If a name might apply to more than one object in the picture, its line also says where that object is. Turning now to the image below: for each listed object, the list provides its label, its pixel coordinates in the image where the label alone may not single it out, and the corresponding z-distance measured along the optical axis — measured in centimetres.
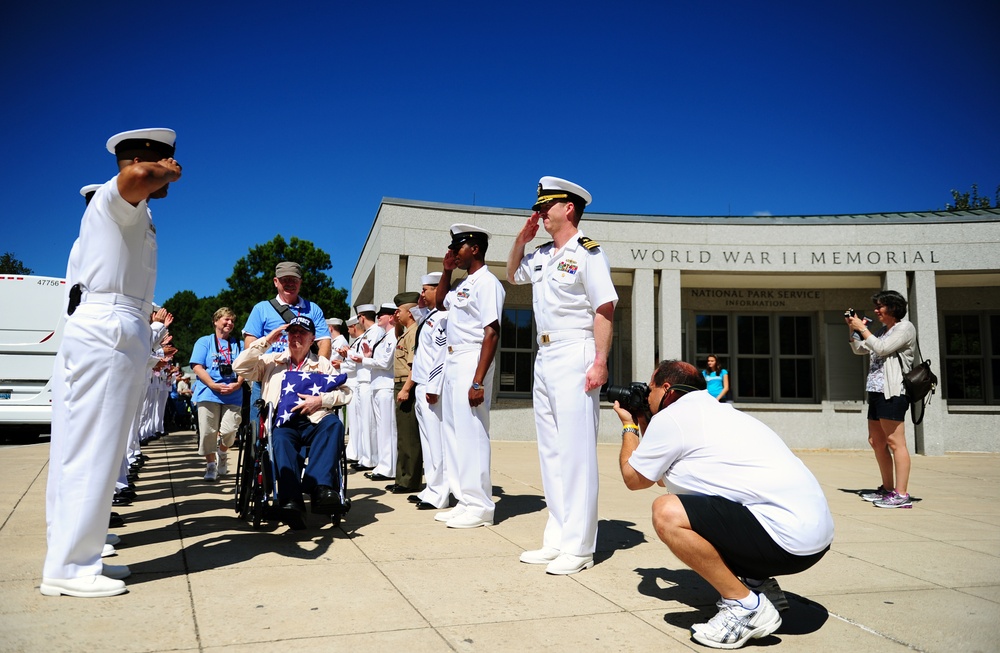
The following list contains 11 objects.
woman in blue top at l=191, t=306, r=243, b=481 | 714
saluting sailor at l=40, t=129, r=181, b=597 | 332
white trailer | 1258
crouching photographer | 291
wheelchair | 453
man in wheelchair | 454
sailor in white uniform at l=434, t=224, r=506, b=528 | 529
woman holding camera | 671
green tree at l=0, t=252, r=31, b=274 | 4125
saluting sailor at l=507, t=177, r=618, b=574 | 419
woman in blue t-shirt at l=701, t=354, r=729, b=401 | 1353
